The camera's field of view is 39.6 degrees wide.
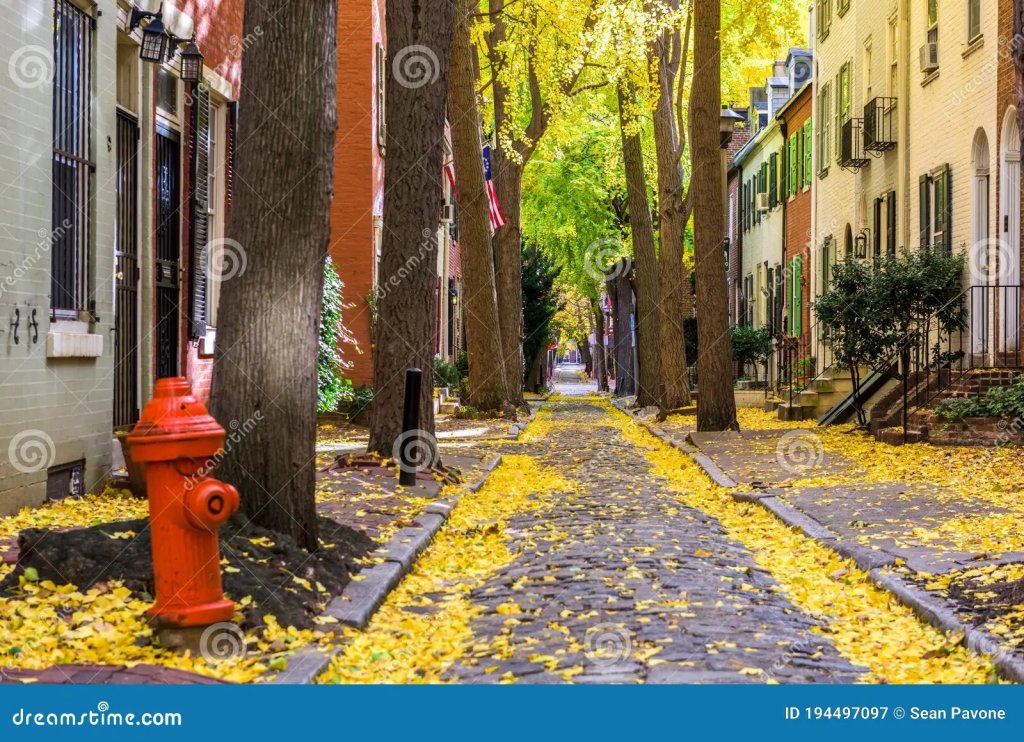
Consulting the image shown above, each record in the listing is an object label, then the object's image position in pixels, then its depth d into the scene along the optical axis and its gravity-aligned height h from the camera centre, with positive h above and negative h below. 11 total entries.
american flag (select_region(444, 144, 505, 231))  28.63 +3.54
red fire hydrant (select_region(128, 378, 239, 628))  6.07 -0.56
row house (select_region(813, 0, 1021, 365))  18.97 +3.79
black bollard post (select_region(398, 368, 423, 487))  13.69 -0.45
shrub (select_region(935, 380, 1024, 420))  16.50 -0.41
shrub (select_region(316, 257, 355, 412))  22.30 +0.40
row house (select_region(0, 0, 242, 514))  10.16 +1.29
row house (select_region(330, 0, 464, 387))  25.48 +3.50
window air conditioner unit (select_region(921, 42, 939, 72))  22.27 +4.97
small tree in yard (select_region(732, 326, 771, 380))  37.59 +0.72
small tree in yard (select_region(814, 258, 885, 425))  20.16 +0.83
